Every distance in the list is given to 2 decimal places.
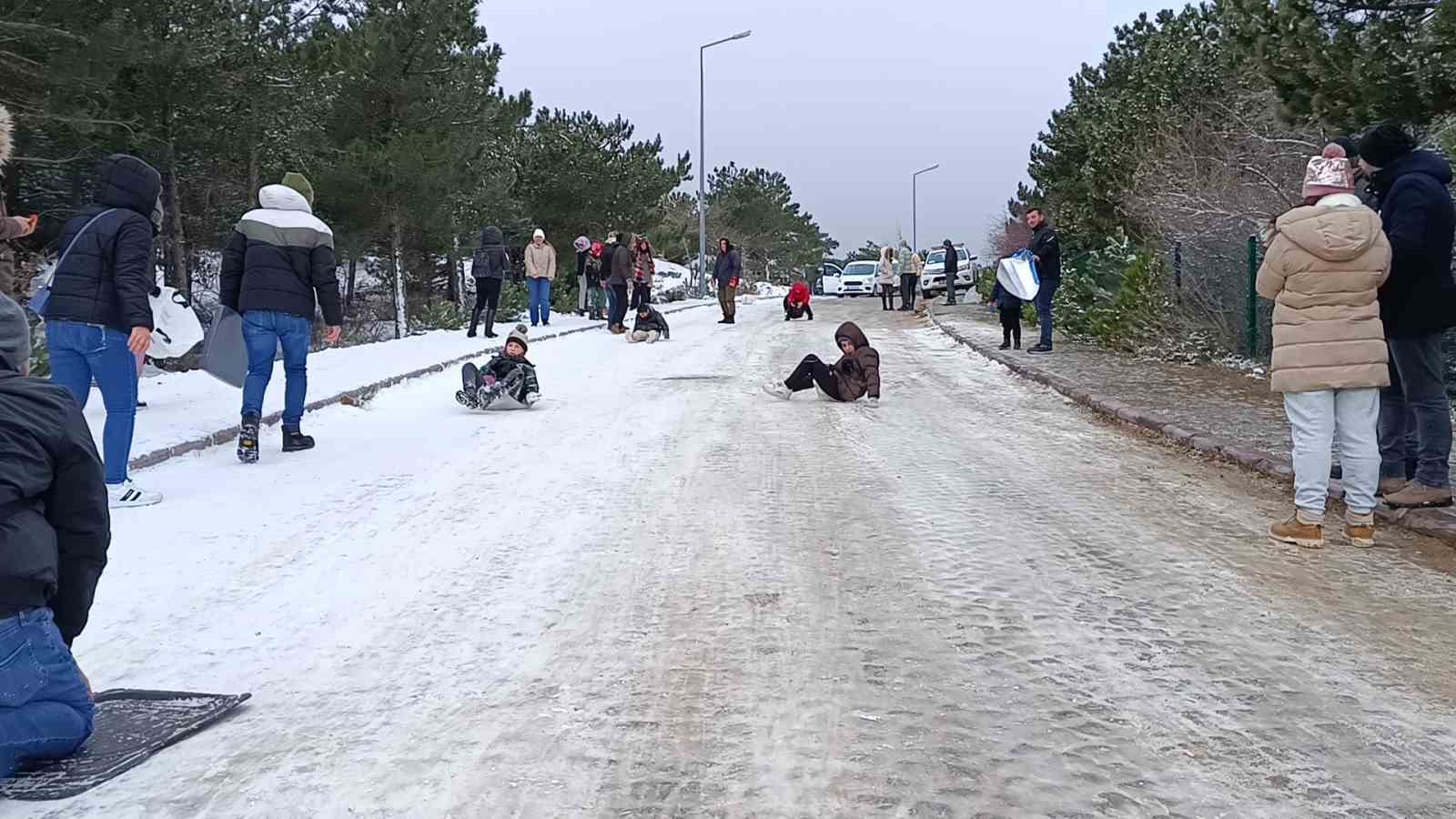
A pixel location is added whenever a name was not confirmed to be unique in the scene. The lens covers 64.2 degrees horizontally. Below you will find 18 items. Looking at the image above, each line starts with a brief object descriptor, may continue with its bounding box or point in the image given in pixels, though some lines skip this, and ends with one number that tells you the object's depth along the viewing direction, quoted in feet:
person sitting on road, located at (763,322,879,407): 36.11
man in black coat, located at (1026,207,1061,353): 50.01
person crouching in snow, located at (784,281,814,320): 84.94
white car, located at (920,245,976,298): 132.26
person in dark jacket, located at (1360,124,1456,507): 18.84
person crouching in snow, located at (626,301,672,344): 61.46
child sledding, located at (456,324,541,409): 34.24
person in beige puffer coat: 18.07
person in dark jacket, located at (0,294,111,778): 9.75
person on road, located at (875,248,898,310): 104.47
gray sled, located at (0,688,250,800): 10.29
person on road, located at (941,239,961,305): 107.76
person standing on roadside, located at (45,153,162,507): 20.77
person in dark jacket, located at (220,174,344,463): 25.67
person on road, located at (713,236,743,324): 78.48
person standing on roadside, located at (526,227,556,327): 65.05
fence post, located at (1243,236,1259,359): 41.86
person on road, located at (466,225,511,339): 57.47
